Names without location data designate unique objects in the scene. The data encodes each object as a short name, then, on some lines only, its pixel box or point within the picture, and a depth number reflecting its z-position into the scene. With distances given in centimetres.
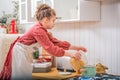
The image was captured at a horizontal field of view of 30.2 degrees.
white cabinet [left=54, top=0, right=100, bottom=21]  218
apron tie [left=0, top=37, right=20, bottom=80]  192
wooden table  206
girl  174
